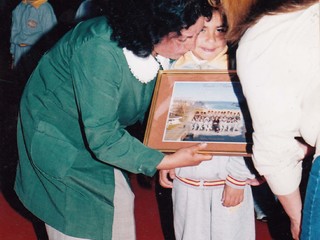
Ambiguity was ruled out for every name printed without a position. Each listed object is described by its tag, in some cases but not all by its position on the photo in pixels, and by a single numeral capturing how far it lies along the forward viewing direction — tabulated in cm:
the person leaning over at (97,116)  128
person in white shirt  101
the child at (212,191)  157
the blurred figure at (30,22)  474
